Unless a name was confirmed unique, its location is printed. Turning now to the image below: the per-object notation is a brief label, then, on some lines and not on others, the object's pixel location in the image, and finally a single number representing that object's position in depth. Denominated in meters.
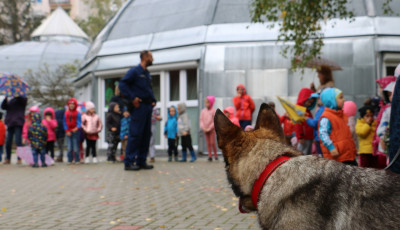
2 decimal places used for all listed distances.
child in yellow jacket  9.43
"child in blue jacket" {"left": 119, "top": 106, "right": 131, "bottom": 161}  15.05
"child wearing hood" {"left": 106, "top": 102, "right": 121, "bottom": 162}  15.47
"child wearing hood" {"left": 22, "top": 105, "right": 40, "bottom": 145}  16.79
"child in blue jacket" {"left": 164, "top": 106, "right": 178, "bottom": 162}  15.90
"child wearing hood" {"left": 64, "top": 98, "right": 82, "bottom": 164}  15.41
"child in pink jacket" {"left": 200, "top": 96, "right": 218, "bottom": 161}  15.73
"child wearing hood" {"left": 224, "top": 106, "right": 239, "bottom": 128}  14.75
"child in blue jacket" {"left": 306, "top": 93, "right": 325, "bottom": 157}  7.70
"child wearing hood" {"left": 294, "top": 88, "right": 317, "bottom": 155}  9.17
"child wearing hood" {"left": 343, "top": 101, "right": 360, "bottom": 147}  12.75
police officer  11.32
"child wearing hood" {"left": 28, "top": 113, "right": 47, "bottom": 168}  13.91
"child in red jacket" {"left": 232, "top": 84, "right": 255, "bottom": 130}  15.45
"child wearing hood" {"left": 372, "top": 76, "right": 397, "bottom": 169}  7.39
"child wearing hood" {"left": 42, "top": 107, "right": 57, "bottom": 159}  15.83
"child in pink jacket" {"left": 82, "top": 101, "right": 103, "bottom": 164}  15.29
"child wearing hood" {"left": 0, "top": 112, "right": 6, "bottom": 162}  16.00
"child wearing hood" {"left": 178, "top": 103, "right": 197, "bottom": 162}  15.78
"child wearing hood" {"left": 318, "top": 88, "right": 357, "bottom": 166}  6.43
